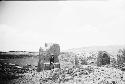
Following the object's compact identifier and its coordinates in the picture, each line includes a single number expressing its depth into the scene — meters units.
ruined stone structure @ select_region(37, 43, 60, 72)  18.01
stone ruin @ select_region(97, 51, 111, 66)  15.84
